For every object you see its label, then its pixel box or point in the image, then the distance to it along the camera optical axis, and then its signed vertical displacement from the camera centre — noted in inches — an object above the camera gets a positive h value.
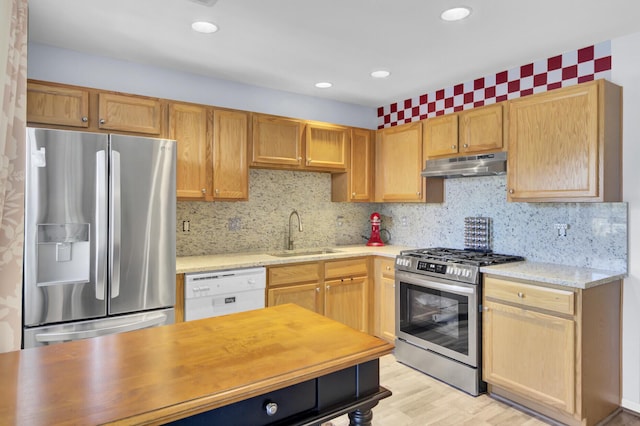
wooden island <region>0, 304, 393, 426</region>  36.1 -17.6
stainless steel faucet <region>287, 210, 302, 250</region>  154.2 -5.2
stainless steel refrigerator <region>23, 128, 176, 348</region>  86.7 -5.2
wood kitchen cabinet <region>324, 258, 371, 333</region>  139.4 -28.9
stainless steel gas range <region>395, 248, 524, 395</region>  109.8 -30.7
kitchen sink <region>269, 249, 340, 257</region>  143.6 -14.8
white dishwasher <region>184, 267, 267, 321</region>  110.3 -23.3
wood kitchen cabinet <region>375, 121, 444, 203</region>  145.4 +17.9
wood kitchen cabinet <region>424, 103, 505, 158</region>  119.1 +27.1
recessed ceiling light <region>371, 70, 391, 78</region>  128.4 +47.1
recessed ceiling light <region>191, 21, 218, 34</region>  93.9 +46.0
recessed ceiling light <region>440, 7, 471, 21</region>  87.1 +45.9
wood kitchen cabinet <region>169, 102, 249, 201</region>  119.9 +20.0
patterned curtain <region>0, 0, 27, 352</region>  46.6 +2.3
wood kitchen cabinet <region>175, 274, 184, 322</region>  108.7 -23.8
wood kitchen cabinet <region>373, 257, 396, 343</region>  141.3 -31.6
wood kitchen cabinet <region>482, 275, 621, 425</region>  90.2 -33.0
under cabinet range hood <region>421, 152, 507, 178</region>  117.0 +15.6
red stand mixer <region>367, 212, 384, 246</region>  168.1 -7.9
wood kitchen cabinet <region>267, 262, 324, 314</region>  126.1 -24.2
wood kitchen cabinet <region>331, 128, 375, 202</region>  158.6 +16.6
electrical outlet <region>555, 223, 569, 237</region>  112.9 -4.0
